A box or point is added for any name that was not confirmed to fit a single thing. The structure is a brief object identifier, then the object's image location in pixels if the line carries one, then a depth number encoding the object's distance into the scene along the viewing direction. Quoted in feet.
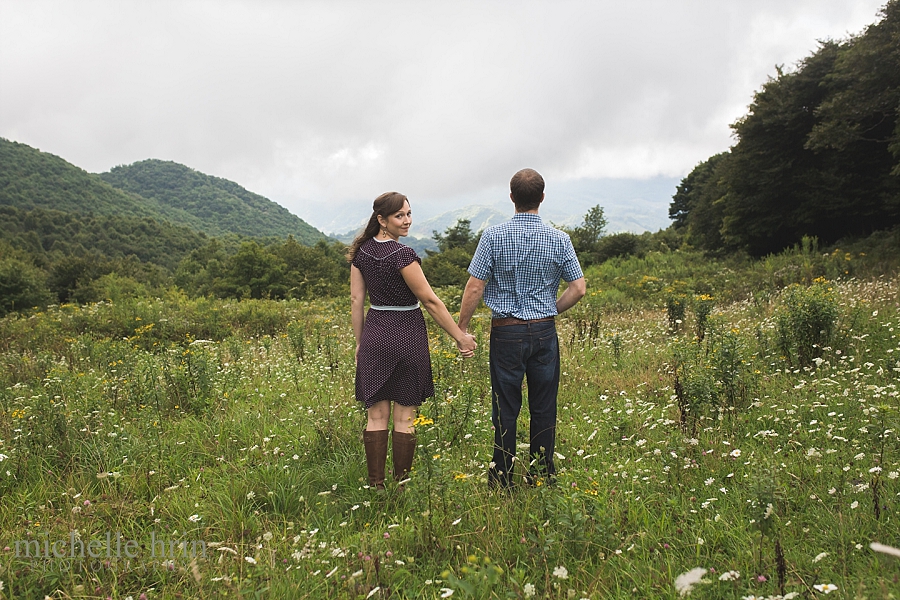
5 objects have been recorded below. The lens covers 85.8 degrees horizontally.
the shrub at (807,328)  18.31
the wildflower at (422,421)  9.91
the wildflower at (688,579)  5.52
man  10.98
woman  11.35
